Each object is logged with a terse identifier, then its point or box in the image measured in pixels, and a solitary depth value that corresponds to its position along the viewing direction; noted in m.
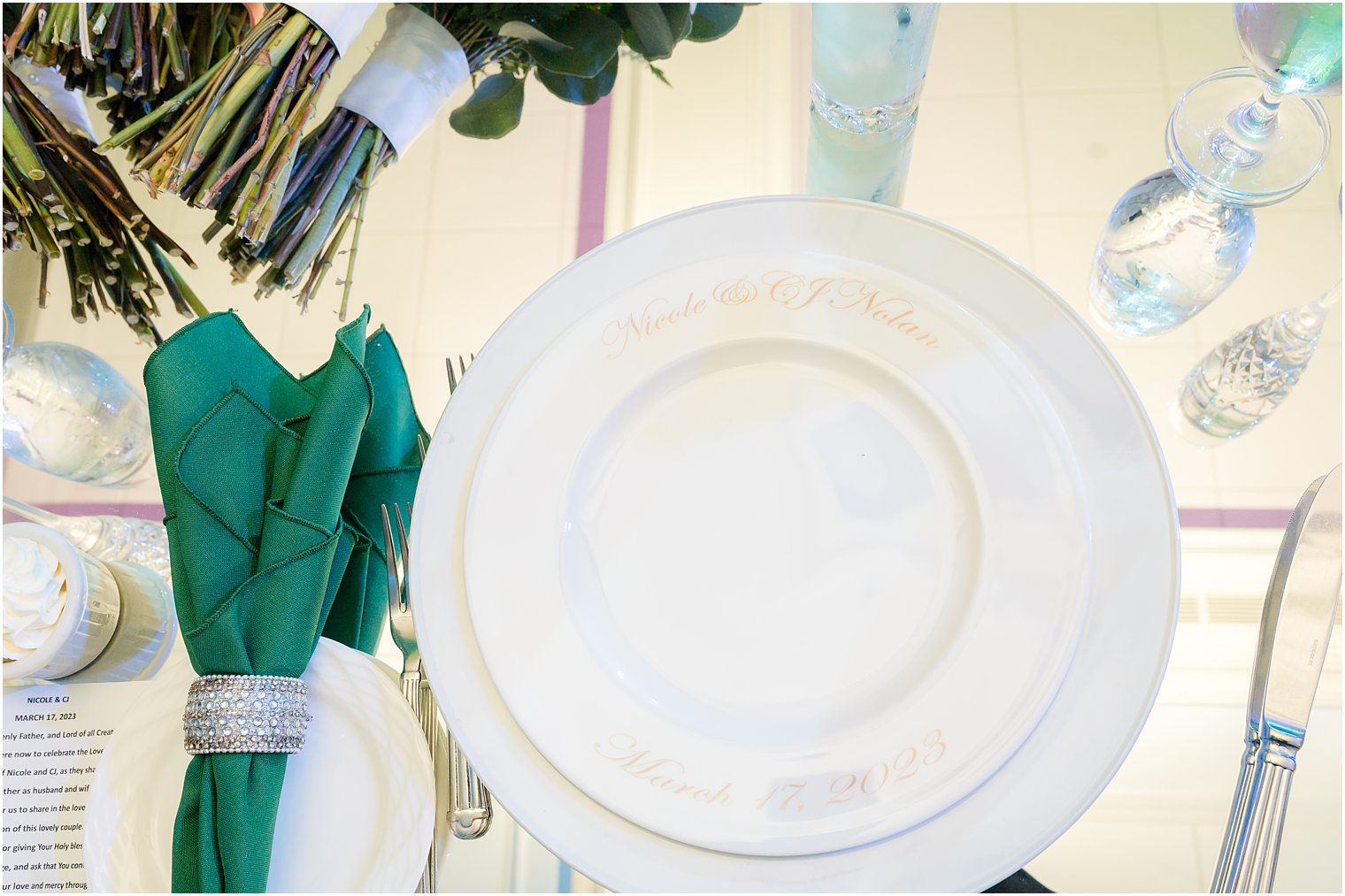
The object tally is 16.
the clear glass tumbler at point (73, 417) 0.53
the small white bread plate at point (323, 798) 0.35
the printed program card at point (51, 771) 0.41
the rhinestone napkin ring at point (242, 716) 0.34
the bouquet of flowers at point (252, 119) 0.43
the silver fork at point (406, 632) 0.39
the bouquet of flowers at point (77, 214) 0.47
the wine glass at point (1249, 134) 0.46
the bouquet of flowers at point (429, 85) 0.48
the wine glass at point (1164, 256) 0.50
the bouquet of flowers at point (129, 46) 0.43
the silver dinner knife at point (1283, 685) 0.40
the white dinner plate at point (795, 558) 0.32
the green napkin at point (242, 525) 0.34
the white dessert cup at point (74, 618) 0.39
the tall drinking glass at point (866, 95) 0.41
